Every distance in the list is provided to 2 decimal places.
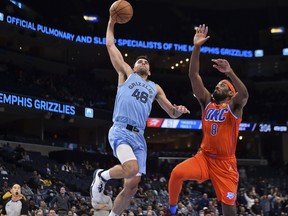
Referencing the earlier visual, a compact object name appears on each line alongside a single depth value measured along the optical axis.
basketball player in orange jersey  8.88
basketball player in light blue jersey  8.52
